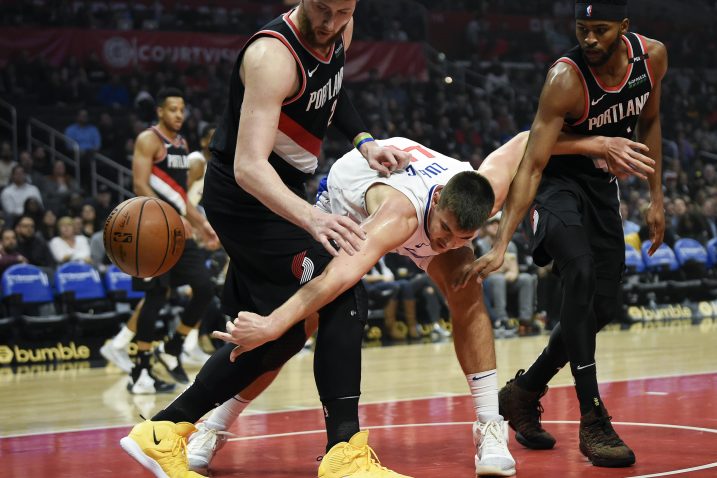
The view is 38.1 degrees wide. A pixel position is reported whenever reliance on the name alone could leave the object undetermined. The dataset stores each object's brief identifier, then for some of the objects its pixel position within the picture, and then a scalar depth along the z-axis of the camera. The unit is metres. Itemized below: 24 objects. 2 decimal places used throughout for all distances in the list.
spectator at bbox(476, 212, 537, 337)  12.02
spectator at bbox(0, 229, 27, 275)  9.91
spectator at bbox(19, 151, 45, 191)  13.19
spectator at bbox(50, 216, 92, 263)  10.52
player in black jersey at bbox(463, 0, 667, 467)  4.47
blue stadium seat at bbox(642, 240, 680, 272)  13.73
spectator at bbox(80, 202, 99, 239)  11.05
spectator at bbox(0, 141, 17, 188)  12.95
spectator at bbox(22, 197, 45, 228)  11.18
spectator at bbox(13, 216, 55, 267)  10.27
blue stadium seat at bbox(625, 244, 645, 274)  13.34
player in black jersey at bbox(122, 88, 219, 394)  7.75
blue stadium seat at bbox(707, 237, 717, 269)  14.44
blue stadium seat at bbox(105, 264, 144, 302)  10.30
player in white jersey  3.75
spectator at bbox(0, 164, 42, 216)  12.07
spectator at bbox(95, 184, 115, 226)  12.03
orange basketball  5.89
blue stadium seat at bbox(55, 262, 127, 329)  10.03
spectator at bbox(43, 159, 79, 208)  12.42
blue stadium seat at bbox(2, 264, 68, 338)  9.73
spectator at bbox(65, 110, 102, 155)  14.88
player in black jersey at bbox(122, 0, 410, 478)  3.73
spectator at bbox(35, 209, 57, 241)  10.93
